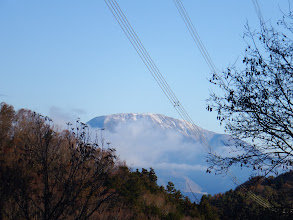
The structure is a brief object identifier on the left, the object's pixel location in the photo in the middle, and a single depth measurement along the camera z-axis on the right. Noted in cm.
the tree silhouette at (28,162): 1012
